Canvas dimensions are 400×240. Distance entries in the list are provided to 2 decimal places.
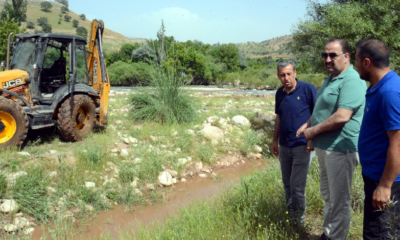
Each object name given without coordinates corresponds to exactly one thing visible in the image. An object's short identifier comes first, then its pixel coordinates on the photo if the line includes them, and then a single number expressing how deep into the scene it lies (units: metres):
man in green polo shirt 2.61
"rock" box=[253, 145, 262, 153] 7.79
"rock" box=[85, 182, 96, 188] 4.95
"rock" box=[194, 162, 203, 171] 6.58
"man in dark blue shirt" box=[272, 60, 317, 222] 3.21
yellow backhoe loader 5.52
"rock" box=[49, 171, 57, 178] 4.86
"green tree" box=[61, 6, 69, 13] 75.12
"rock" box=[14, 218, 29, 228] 3.94
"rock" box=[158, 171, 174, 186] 5.69
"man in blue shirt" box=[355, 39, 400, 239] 1.98
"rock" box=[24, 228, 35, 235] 3.84
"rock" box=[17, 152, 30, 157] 5.28
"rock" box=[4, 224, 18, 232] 3.77
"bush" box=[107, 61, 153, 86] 28.95
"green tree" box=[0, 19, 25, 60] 16.22
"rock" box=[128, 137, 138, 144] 6.89
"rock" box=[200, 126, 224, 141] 7.80
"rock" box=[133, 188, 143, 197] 5.19
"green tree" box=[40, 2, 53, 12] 69.59
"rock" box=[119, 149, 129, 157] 6.18
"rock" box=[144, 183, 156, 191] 5.49
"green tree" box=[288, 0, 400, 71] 7.33
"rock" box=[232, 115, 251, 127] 9.06
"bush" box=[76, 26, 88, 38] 51.57
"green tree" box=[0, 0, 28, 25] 22.44
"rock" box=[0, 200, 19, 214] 4.06
